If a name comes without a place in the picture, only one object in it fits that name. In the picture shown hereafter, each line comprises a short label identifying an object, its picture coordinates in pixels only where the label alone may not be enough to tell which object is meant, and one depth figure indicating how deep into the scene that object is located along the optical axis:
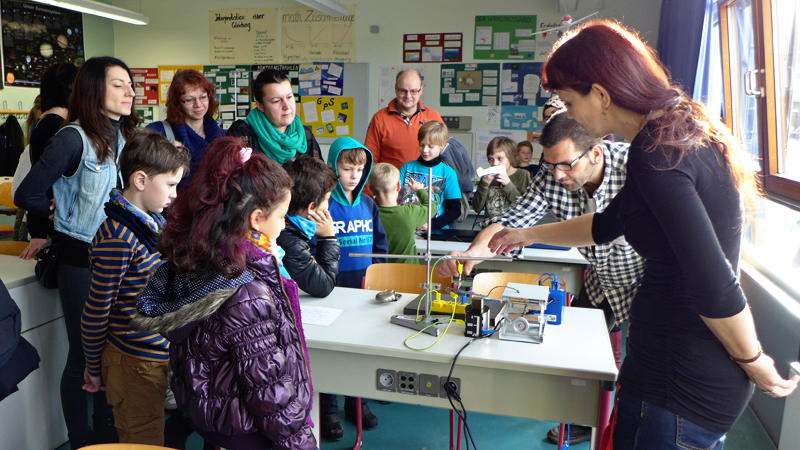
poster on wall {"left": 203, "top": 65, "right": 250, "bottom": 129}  6.47
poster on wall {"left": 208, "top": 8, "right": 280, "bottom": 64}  6.32
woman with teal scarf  2.69
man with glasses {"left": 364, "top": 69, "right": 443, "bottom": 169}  3.78
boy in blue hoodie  2.46
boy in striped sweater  1.67
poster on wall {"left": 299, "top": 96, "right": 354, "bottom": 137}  6.21
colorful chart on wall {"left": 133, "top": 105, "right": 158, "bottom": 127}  6.83
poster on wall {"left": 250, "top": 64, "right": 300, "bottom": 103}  6.29
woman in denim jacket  1.99
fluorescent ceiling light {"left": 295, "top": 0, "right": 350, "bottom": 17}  5.45
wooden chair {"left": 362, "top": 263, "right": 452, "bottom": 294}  2.44
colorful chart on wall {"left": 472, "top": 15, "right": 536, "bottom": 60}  5.58
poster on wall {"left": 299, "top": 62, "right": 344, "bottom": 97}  6.16
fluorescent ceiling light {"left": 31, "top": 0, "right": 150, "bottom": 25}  5.19
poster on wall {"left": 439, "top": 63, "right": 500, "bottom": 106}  5.73
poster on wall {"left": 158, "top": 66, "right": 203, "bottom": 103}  6.71
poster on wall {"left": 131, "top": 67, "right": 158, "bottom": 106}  6.79
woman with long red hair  0.96
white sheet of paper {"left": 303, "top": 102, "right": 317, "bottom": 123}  6.31
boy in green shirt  2.79
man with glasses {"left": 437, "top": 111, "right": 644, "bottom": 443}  1.84
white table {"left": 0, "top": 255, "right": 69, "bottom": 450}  2.07
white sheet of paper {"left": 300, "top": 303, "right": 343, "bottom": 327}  1.83
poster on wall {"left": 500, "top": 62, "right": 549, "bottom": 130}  5.63
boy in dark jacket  1.98
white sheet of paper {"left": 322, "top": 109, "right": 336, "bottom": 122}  6.27
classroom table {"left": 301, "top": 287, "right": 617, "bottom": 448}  1.54
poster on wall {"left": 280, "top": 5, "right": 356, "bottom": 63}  6.09
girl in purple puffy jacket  1.24
